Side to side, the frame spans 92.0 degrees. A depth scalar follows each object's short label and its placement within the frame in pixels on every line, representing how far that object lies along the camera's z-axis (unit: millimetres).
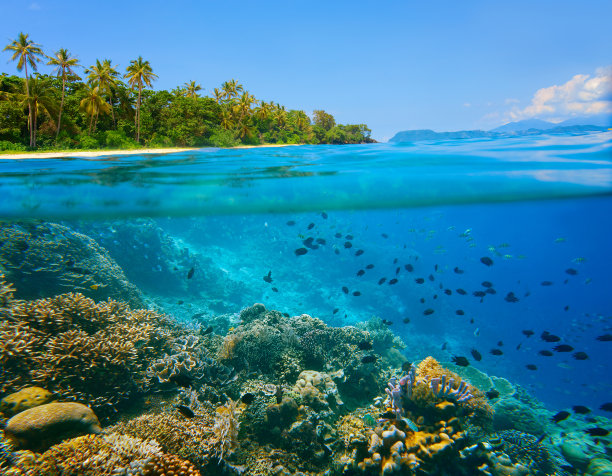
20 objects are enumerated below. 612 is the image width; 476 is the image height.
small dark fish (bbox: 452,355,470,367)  6768
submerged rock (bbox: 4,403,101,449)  4523
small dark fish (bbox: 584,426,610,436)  6091
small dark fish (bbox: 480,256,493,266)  9186
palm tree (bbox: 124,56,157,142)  38031
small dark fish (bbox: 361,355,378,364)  7141
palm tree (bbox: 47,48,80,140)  35188
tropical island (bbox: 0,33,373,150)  28297
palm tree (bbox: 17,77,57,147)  27212
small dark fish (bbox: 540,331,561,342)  6674
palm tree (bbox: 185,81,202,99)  56384
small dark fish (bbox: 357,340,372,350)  7684
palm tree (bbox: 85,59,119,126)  35656
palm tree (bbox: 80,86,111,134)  32344
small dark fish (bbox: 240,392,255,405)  5156
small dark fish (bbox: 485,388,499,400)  6844
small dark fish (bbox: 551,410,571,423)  6207
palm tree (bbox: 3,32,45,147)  31469
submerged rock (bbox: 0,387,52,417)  4906
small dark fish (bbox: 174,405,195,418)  4352
